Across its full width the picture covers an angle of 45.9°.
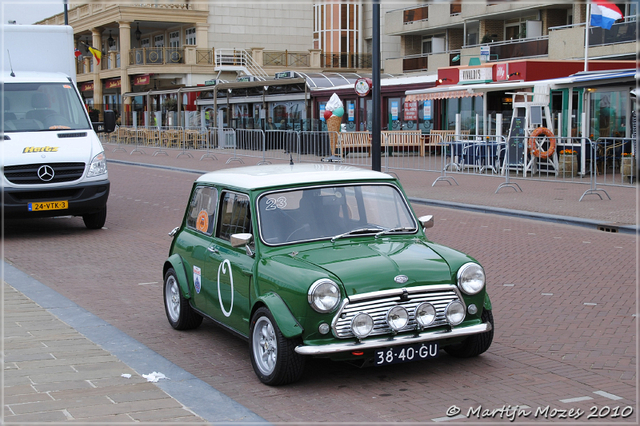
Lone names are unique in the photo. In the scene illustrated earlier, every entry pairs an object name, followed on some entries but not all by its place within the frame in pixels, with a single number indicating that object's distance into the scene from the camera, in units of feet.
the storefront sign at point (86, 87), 197.06
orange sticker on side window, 20.94
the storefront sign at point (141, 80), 165.87
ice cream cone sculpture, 82.69
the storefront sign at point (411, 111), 96.73
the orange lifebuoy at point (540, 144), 64.39
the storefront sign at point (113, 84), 176.60
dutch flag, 66.54
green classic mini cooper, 15.87
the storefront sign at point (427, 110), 95.96
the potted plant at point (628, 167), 56.98
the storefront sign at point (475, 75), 80.43
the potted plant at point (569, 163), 64.49
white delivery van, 37.60
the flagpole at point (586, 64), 74.51
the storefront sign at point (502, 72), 77.51
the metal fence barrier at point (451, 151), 62.34
